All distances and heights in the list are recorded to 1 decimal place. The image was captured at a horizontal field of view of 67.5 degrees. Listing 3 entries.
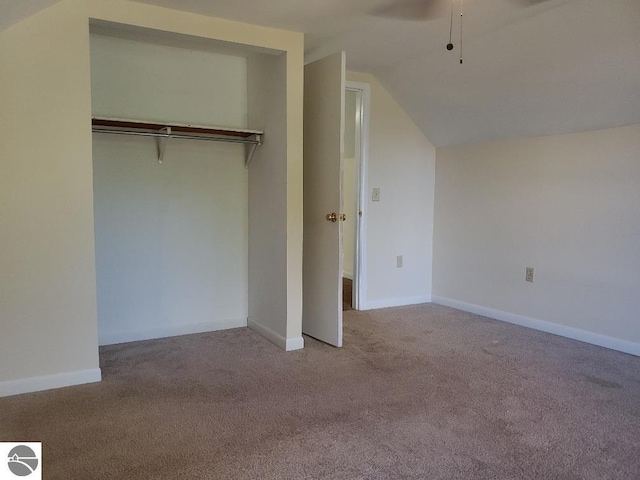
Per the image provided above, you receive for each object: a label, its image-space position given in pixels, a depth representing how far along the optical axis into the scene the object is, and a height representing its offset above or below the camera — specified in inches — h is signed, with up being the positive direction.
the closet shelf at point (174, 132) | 115.3 +18.1
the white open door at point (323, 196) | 119.6 +1.3
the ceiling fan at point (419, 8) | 100.7 +41.9
